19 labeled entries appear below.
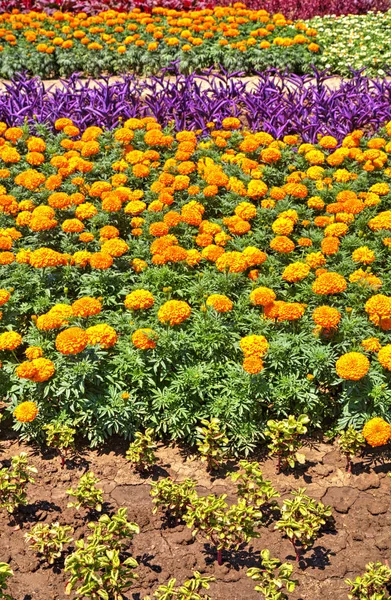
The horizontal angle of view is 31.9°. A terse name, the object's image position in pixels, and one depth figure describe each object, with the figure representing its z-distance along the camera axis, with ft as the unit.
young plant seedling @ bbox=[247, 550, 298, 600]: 9.84
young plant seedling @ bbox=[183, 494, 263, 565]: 10.73
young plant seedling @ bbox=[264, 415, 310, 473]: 12.01
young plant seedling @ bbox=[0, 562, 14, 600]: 9.50
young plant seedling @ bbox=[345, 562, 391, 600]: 9.75
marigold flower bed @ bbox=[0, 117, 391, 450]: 12.62
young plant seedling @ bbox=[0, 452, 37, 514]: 11.42
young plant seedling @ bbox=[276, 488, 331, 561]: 10.73
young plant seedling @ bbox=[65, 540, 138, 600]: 9.86
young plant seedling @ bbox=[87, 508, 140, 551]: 10.47
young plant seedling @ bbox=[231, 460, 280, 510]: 11.35
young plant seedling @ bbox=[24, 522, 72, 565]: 10.74
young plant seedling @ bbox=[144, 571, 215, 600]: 9.77
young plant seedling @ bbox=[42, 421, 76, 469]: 12.21
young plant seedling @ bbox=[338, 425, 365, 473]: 12.09
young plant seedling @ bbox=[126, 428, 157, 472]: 12.07
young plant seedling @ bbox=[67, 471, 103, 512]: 11.23
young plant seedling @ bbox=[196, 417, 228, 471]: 12.01
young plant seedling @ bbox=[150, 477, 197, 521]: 11.21
